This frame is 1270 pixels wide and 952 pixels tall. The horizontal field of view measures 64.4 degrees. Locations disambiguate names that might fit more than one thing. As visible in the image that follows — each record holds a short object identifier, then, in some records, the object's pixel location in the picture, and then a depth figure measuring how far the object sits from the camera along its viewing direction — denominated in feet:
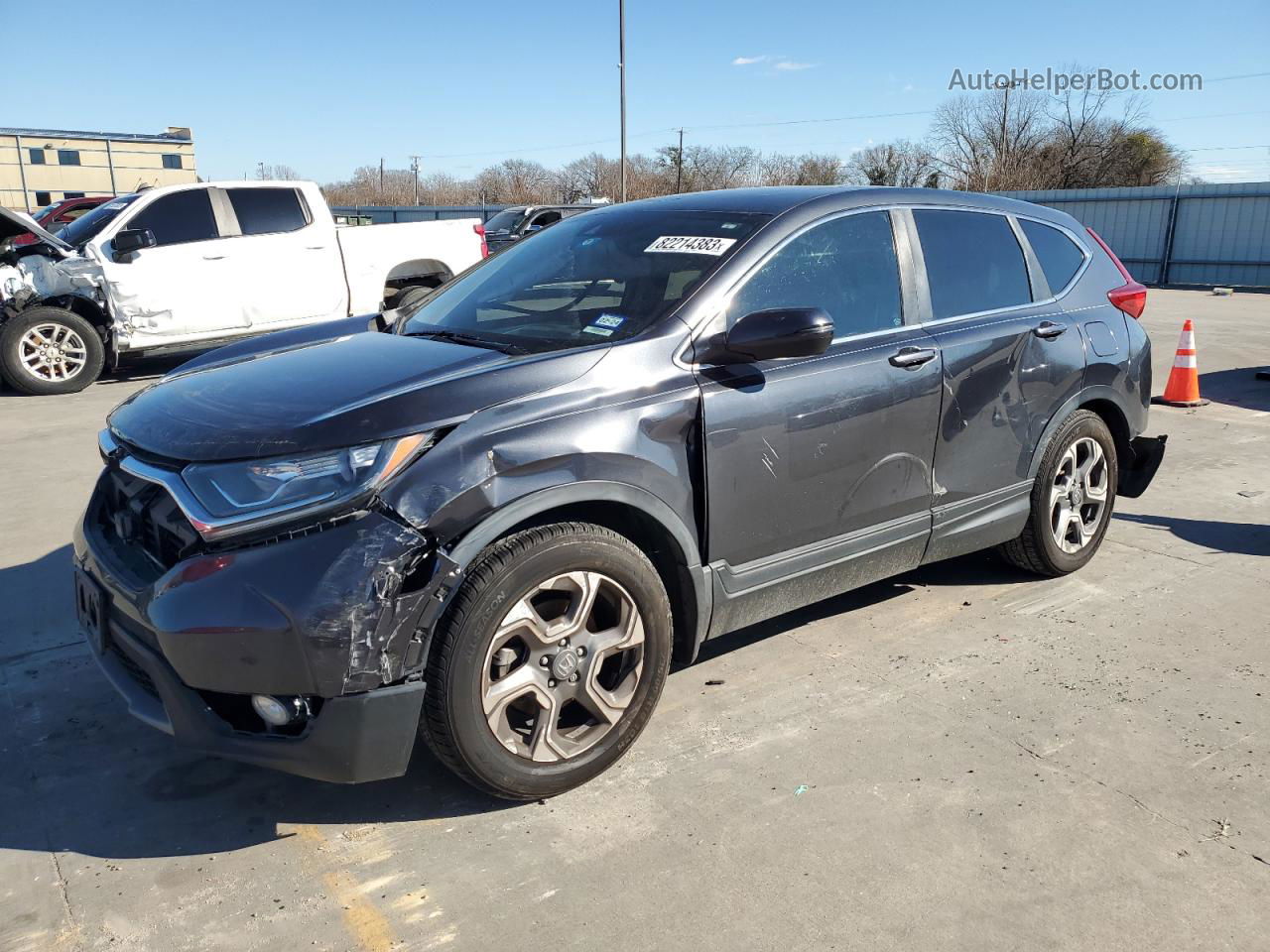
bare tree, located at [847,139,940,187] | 172.04
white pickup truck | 32.53
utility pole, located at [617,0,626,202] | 85.97
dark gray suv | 8.63
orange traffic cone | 30.09
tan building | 163.02
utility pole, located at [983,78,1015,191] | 166.20
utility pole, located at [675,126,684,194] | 174.57
